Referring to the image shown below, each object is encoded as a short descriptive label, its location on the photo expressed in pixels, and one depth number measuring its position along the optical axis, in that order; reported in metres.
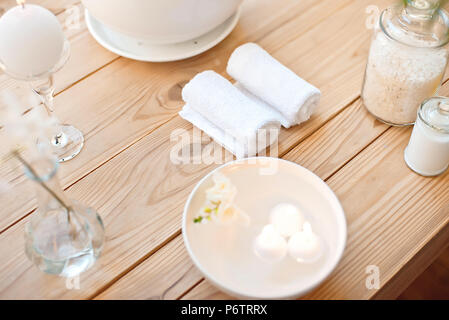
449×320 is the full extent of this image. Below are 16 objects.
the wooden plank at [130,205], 0.76
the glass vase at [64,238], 0.74
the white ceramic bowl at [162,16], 0.90
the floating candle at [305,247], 0.73
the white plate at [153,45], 1.01
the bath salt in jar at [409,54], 0.81
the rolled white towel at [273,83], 0.89
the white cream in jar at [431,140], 0.79
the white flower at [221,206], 0.77
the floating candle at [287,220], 0.75
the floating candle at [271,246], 0.74
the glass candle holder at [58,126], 0.80
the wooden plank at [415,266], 0.76
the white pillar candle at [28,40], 0.76
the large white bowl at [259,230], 0.71
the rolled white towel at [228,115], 0.86
